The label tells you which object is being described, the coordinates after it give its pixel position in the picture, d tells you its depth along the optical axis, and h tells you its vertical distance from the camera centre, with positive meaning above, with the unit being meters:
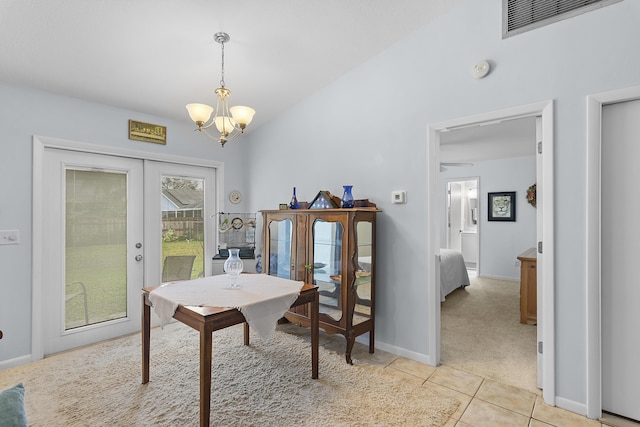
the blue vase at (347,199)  2.87 +0.15
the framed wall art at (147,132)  3.30 +0.91
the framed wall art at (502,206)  5.82 +0.18
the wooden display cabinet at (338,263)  2.65 -0.43
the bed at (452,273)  4.43 -0.86
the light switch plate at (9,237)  2.55 -0.17
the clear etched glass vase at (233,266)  2.26 -0.36
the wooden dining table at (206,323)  1.74 -0.62
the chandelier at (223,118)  2.09 +0.69
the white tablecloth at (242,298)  1.91 -0.52
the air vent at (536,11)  2.00 +1.36
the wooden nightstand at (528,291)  3.52 -0.86
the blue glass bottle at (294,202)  3.41 +0.15
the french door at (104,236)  2.90 -0.21
